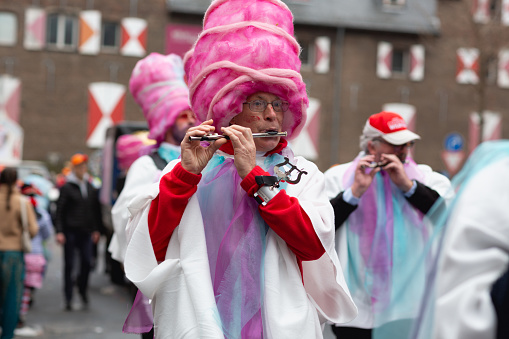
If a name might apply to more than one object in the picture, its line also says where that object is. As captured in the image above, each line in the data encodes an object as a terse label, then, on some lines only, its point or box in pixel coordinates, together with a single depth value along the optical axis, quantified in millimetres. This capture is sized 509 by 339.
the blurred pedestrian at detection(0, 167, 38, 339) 6832
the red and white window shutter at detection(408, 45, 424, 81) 29969
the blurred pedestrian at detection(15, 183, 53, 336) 8359
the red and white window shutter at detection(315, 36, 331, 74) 29094
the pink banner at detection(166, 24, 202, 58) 27516
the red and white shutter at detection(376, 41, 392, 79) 29734
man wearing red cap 4027
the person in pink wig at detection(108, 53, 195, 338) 4121
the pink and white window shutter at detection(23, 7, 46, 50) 27047
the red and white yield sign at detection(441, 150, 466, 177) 13062
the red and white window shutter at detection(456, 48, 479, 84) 26969
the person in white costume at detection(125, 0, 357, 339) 2562
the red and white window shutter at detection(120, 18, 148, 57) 27516
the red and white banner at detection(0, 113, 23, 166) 13539
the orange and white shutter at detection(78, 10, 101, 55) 26969
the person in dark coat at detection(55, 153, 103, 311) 9602
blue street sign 13219
